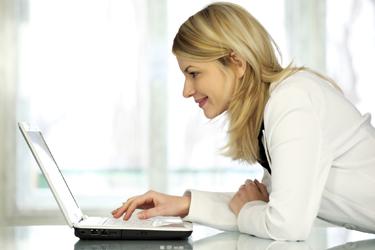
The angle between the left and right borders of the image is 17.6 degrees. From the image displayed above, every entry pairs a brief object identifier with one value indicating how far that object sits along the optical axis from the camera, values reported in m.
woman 2.04
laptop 1.97
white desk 1.92
